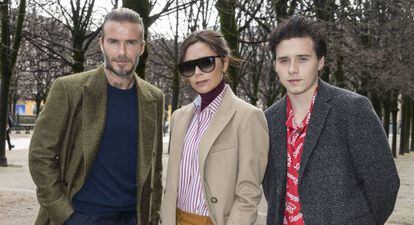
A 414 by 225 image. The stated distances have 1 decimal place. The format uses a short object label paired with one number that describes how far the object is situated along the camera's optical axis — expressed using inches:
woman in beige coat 125.6
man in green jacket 135.7
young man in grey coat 114.0
